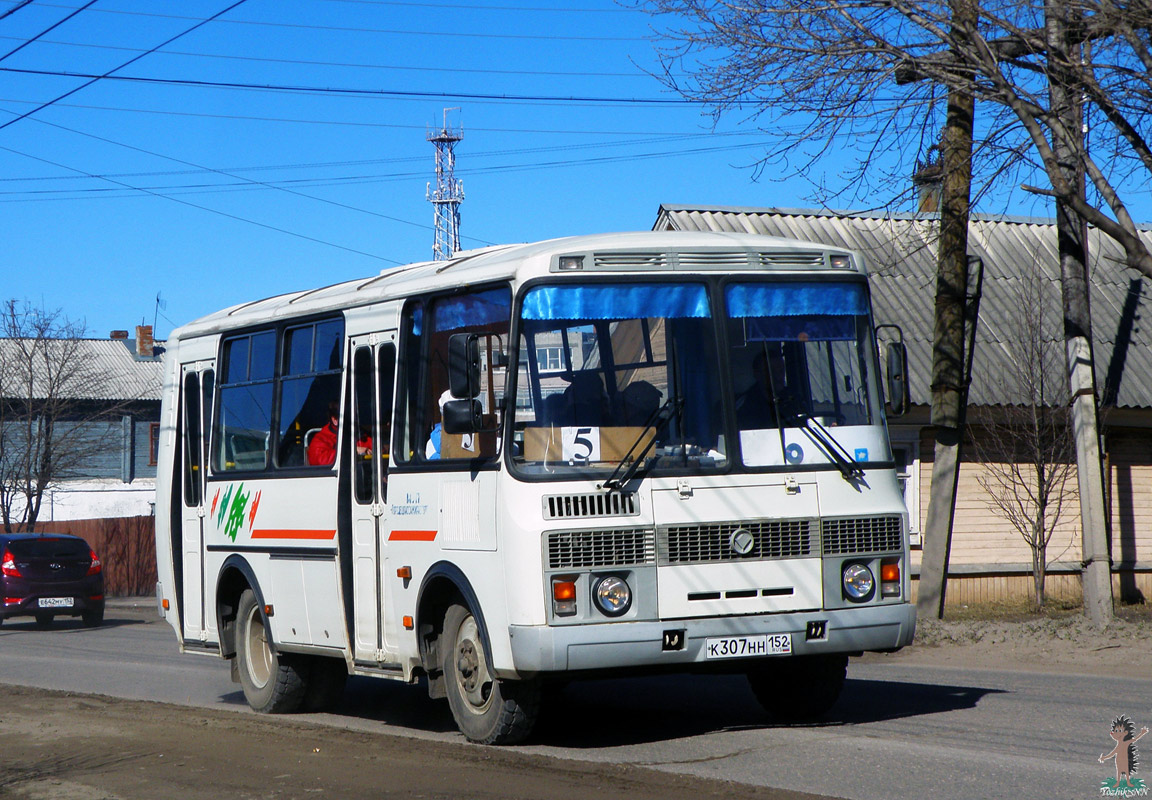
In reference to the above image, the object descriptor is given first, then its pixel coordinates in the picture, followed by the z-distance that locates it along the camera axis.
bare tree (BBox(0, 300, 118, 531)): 40.97
